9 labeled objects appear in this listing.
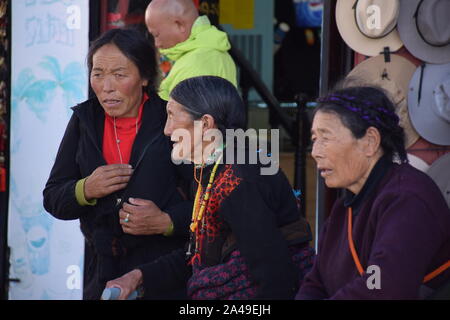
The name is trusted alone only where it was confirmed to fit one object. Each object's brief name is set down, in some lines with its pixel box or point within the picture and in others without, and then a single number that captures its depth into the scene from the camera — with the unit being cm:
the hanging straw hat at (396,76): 678
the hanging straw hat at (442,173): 670
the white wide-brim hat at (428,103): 671
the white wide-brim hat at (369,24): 666
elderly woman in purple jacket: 413
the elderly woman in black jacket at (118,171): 575
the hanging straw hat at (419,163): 680
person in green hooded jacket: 741
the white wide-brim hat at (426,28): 660
